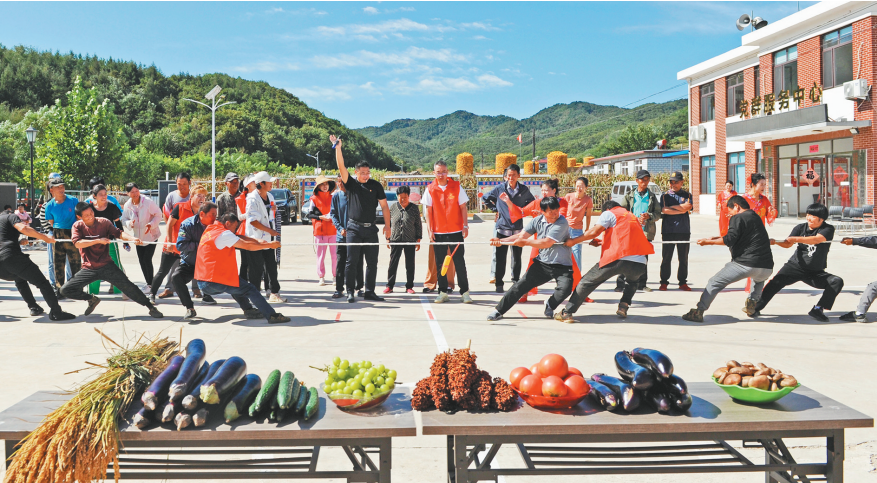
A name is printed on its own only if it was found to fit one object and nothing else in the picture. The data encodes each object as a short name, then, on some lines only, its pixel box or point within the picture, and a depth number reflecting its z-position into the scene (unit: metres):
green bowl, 3.31
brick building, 26.66
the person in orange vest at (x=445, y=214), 10.45
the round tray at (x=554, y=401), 3.26
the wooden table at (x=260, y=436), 3.07
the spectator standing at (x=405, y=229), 11.73
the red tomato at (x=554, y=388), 3.23
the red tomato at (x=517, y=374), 3.49
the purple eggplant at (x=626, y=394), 3.25
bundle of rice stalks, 2.88
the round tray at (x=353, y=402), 3.31
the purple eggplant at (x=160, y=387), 3.10
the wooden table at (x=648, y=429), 3.11
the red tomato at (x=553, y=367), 3.42
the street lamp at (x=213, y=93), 38.93
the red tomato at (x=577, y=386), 3.29
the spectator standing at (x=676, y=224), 11.45
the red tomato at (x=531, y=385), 3.32
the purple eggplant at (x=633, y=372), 3.27
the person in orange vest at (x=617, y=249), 8.49
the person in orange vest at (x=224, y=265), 8.55
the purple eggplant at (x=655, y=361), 3.30
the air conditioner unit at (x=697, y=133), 40.47
